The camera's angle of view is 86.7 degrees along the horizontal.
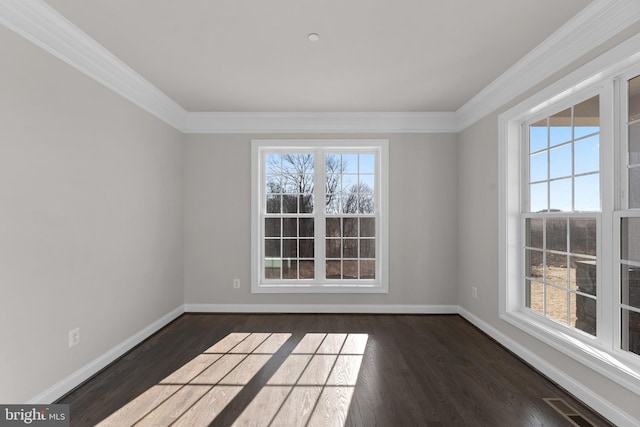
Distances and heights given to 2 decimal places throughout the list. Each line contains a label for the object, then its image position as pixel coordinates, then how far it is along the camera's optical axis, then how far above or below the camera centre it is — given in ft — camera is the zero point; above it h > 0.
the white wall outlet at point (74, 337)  8.02 -2.95
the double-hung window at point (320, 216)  14.96 -0.03
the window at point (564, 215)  8.00 +0.02
